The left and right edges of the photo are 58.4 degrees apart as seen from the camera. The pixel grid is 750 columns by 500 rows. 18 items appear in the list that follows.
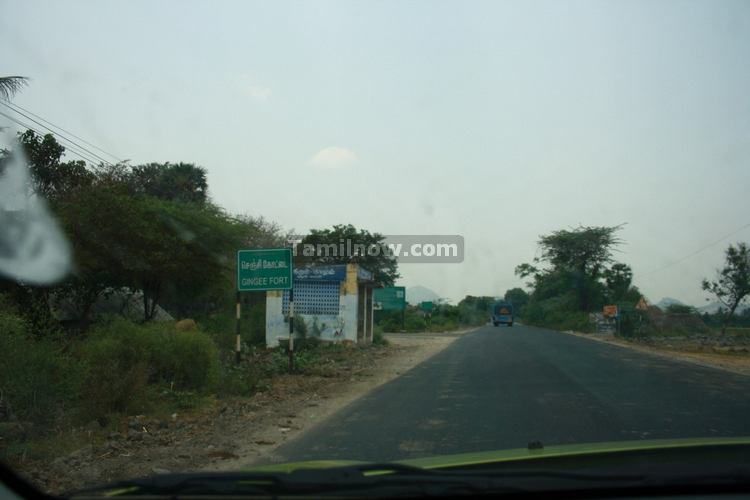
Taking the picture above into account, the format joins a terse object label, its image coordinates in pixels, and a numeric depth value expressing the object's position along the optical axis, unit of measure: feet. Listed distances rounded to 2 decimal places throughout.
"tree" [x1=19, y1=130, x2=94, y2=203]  59.26
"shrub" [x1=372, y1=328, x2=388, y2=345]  110.46
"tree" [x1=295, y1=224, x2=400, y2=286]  174.91
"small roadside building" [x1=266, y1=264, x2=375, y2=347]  90.43
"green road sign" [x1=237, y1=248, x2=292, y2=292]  54.13
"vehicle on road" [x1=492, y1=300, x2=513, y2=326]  276.00
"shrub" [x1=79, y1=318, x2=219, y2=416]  33.65
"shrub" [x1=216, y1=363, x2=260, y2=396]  43.06
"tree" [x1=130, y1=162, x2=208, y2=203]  109.70
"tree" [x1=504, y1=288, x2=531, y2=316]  466.86
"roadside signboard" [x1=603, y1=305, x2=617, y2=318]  154.30
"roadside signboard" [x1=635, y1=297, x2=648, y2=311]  139.74
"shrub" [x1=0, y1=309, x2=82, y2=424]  29.32
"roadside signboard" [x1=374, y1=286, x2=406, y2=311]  206.80
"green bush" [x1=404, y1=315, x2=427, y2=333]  209.04
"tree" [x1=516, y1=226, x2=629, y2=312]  247.70
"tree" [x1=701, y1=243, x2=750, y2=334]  140.87
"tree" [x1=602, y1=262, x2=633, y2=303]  249.14
